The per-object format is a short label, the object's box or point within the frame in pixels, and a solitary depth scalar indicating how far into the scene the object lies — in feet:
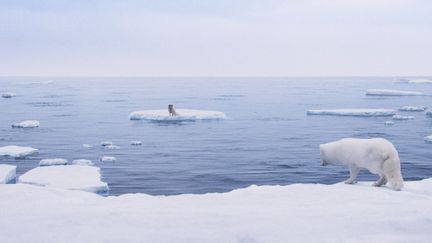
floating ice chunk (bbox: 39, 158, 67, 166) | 58.40
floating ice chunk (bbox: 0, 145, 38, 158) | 66.18
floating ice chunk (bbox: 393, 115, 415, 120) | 112.27
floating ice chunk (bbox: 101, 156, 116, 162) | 64.34
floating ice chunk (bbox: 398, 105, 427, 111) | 136.64
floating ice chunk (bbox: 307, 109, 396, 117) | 117.80
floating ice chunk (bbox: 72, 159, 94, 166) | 59.79
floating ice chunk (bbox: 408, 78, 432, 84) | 406.02
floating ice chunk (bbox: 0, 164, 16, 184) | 44.74
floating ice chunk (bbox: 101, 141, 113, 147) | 77.97
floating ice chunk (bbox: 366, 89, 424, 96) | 215.28
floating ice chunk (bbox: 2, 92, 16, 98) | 216.54
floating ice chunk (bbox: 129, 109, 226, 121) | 107.76
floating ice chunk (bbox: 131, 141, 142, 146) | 80.17
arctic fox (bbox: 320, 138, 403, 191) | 27.45
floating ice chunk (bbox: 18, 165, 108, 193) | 39.96
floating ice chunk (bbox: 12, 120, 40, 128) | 100.90
